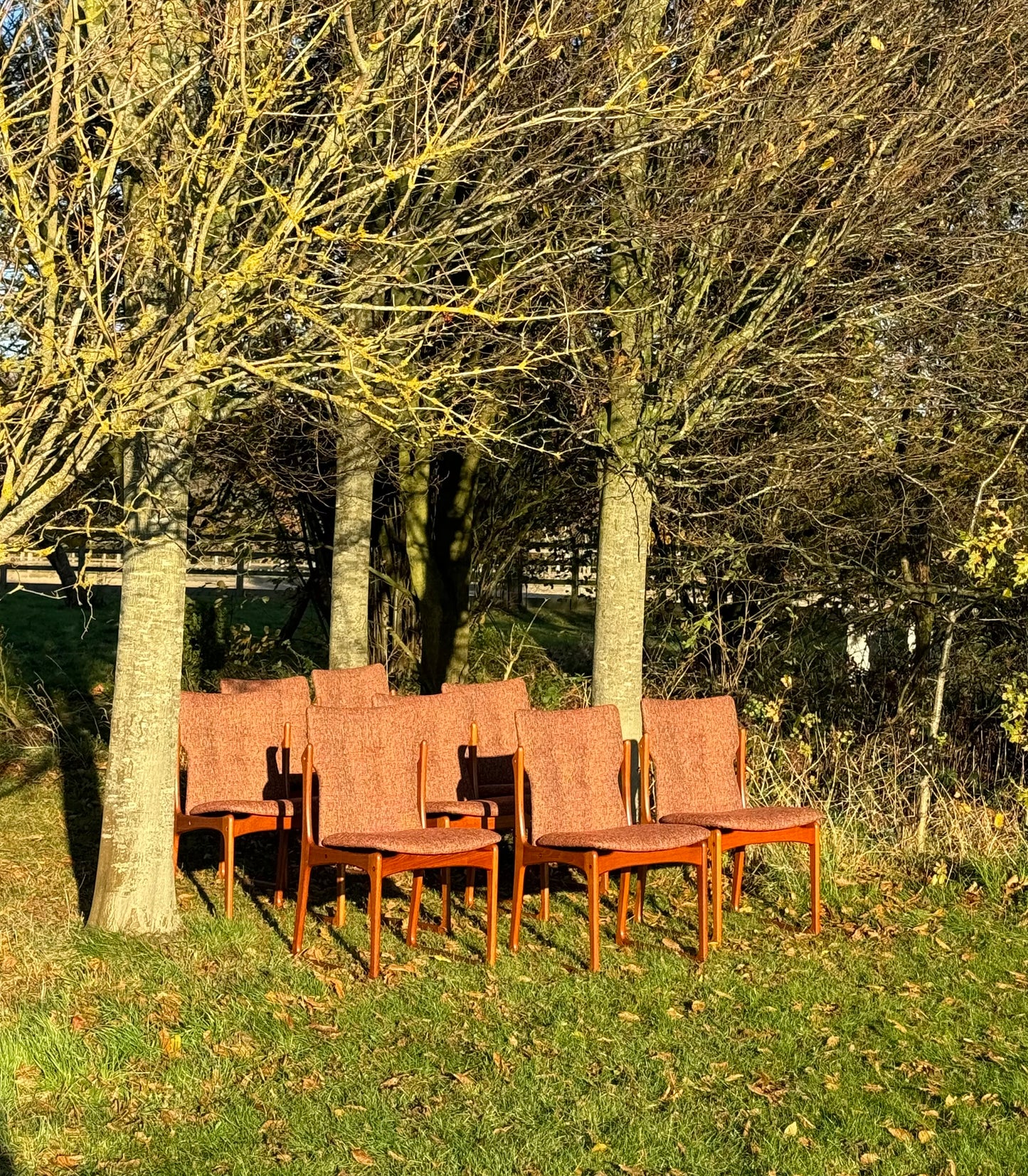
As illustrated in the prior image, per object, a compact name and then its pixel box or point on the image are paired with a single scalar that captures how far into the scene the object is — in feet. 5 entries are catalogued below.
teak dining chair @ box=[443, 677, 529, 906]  29.01
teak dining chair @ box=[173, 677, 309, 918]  26.22
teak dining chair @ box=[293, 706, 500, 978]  23.17
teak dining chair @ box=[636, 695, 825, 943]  26.27
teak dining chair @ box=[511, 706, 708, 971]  23.93
